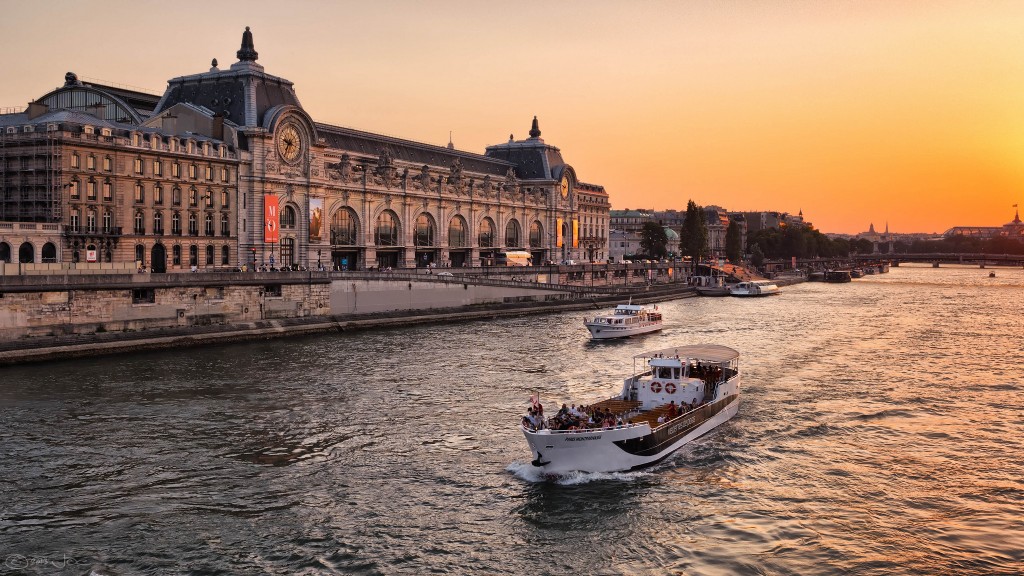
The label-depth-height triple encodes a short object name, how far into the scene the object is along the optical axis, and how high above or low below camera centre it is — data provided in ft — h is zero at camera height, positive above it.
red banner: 290.76 +15.74
